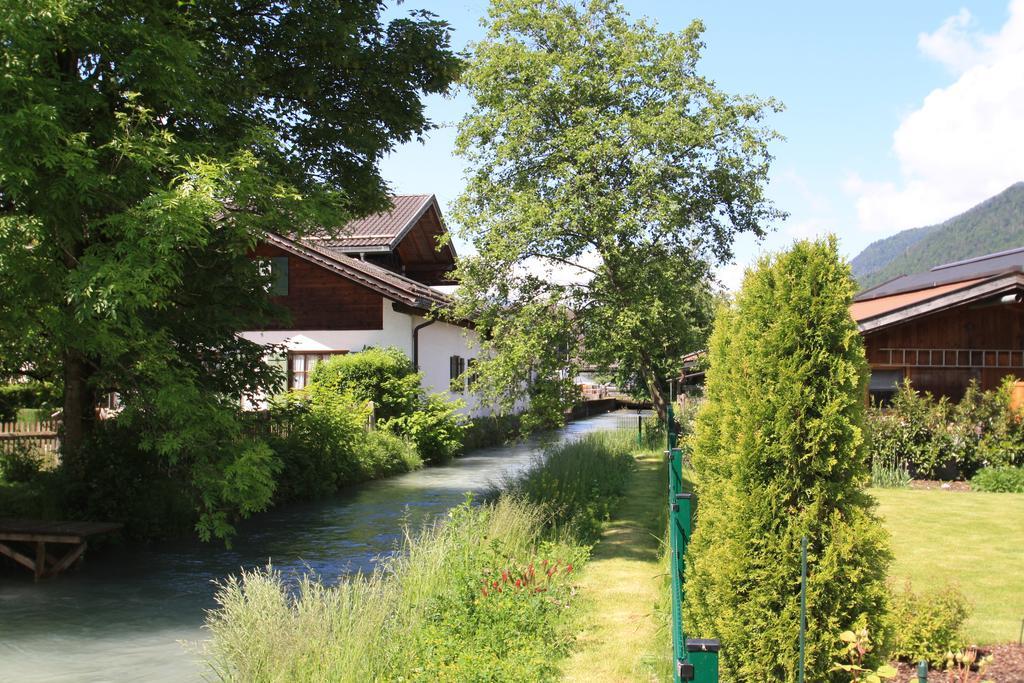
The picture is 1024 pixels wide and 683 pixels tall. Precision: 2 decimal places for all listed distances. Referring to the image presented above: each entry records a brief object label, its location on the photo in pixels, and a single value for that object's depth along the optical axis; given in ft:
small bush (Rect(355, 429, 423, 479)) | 68.03
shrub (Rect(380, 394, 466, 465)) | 78.12
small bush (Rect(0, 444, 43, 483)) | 49.96
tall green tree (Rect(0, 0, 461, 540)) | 30.68
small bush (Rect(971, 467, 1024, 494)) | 50.67
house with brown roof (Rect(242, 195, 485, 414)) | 81.10
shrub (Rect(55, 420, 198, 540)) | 44.83
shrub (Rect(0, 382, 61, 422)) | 55.74
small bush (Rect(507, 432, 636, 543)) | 38.66
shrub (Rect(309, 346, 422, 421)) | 75.87
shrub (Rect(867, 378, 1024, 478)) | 53.11
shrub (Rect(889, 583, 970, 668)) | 19.72
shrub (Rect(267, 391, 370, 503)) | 58.23
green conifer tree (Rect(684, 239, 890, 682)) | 16.34
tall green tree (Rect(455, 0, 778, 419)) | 51.88
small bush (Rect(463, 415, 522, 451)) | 93.97
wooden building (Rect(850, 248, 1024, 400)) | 57.72
